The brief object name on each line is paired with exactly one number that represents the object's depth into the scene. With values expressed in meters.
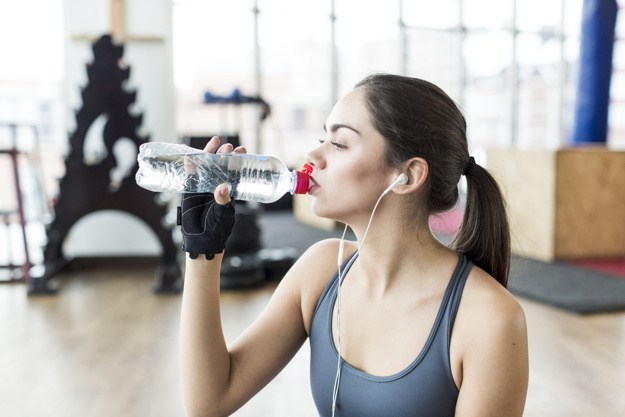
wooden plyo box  4.41
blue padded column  5.12
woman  1.03
